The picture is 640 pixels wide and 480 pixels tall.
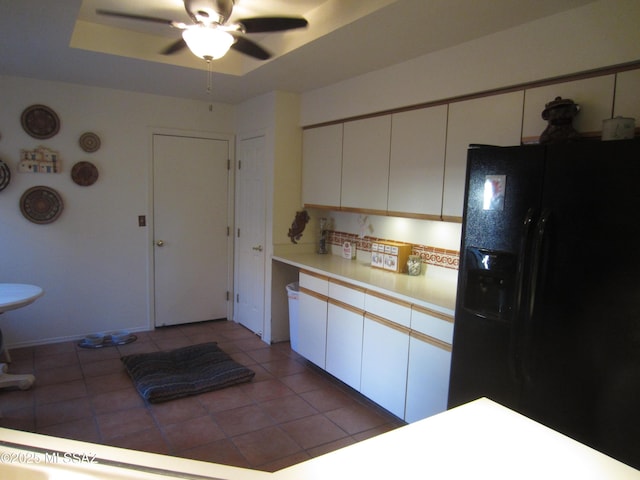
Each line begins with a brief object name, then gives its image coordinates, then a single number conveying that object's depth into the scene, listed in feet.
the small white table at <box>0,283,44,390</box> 9.59
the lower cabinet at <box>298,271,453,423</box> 8.26
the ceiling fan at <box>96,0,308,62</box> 6.42
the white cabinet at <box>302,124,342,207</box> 12.44
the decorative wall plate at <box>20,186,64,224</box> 12.76
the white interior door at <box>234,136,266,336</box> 14.37
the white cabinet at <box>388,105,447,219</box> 9.26
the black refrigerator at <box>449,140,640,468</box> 5.07
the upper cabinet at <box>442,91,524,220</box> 7.80
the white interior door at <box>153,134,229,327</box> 14.87
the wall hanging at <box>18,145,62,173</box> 12.65
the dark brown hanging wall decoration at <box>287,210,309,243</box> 13.99
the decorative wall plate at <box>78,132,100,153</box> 13.35
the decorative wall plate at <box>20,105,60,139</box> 12.57
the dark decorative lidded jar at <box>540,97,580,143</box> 6.63
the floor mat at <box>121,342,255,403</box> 10.33
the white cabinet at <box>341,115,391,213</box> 10.77
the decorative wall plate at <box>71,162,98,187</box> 13.35
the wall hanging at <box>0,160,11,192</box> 12.39
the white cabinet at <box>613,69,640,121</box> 6.22
